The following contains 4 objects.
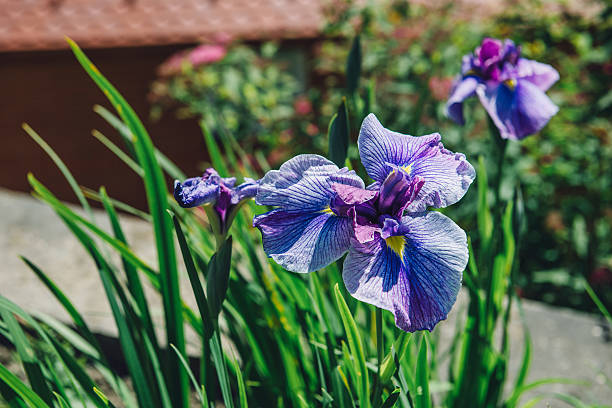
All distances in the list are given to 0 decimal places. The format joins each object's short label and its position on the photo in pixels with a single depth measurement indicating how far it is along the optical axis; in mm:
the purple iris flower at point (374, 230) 584
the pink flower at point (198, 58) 2959
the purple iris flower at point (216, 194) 617
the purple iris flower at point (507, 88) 925
